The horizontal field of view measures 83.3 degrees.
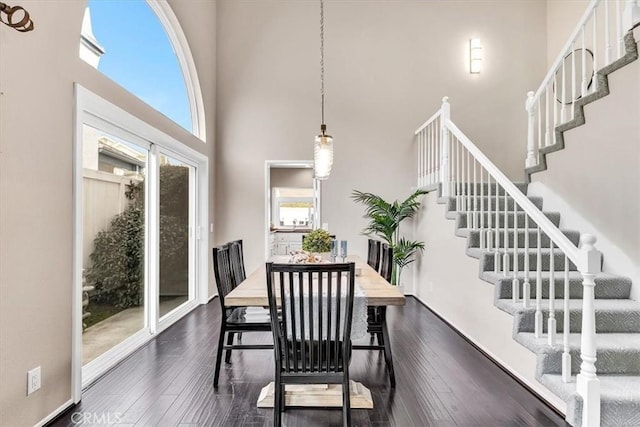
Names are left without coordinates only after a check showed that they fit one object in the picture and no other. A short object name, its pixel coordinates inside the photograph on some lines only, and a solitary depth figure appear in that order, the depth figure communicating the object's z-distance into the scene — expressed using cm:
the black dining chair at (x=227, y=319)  260
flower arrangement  300
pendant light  323
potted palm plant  499
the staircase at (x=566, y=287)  202
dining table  210
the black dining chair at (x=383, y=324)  264
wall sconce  550
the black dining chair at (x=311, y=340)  191
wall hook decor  165
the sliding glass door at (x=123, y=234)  262
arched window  287
